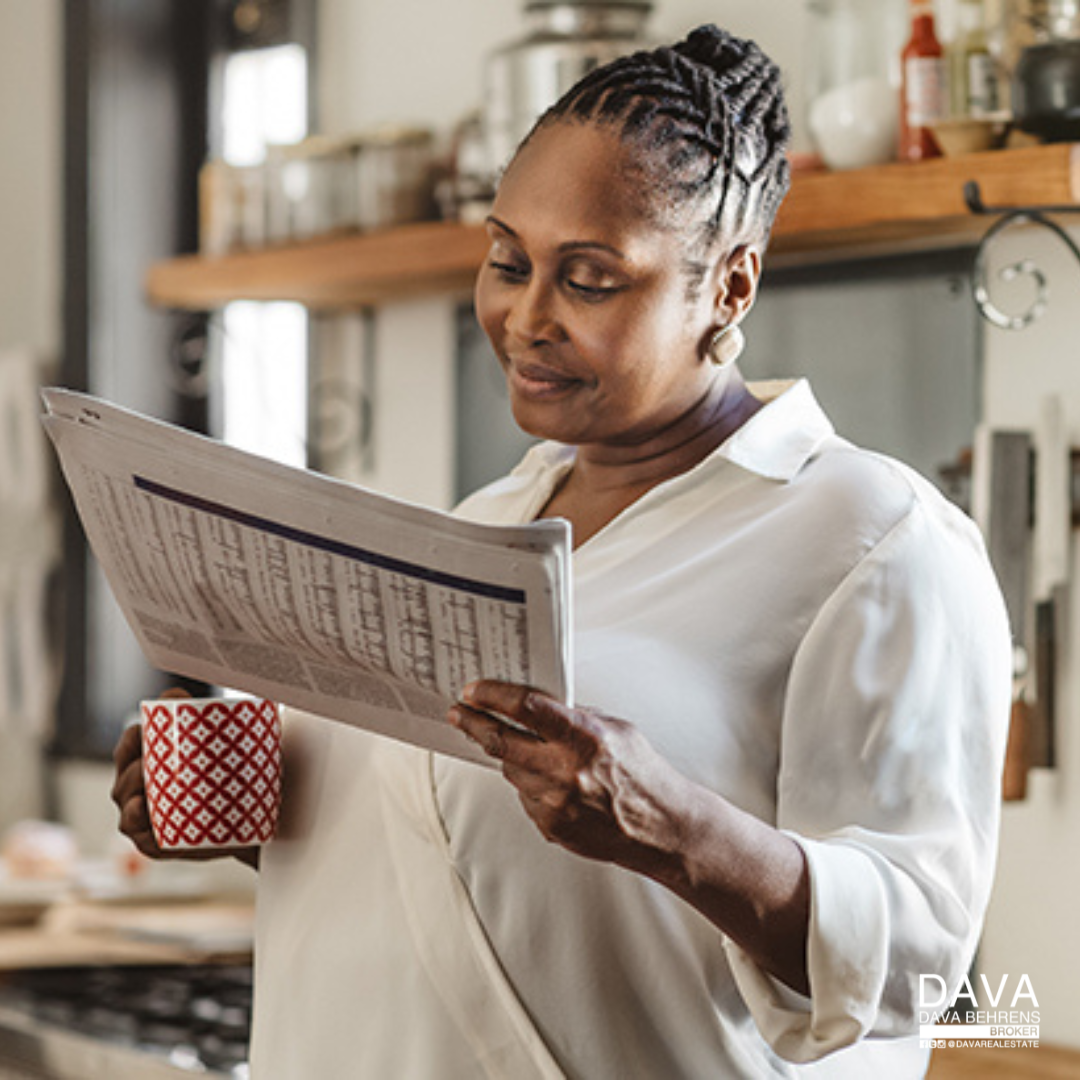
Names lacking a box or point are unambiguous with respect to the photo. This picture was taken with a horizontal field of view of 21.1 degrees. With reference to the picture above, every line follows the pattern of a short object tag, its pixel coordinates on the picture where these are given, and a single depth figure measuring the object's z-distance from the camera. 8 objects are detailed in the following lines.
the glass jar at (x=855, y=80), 2.57
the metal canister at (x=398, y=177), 3.17
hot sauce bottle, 2.50
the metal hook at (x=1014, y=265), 2.38
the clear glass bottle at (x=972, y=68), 2.46
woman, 1.54
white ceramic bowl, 2.57
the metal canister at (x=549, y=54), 2.85
